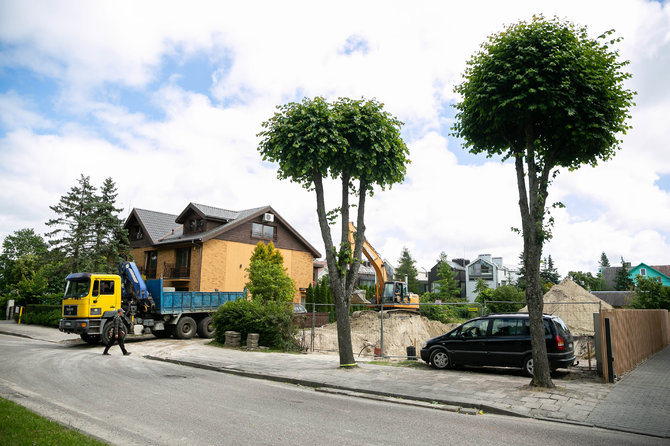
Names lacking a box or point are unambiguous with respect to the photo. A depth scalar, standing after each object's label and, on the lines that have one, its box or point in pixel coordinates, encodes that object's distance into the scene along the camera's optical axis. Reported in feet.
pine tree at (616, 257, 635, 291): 216.43
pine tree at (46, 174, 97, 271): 109.97
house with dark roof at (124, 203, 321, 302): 106.52
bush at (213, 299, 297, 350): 58.29
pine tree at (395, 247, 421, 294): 240.32
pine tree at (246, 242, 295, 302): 87.40
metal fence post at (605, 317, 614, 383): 34.22
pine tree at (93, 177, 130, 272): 112.37
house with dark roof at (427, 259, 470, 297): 265.24
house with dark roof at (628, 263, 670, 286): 209.46
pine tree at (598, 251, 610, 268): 334.48
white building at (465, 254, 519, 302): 244.63
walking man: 52.60
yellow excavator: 89.56
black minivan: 36.22
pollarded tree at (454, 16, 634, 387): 30.63
